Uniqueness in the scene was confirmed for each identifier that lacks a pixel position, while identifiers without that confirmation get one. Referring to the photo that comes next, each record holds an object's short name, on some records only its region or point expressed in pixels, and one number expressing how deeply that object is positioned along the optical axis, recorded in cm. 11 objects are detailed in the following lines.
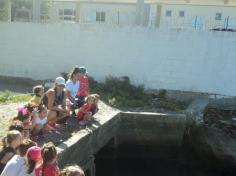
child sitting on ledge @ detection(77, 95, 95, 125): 974
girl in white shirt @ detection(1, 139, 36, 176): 551
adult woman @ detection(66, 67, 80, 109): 1021
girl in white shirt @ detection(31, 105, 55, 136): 793
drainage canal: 1148
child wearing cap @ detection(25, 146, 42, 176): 542
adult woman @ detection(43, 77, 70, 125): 880
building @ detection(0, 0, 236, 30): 2231
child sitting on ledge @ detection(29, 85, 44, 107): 878
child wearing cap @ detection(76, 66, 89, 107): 1072
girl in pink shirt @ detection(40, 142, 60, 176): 543
